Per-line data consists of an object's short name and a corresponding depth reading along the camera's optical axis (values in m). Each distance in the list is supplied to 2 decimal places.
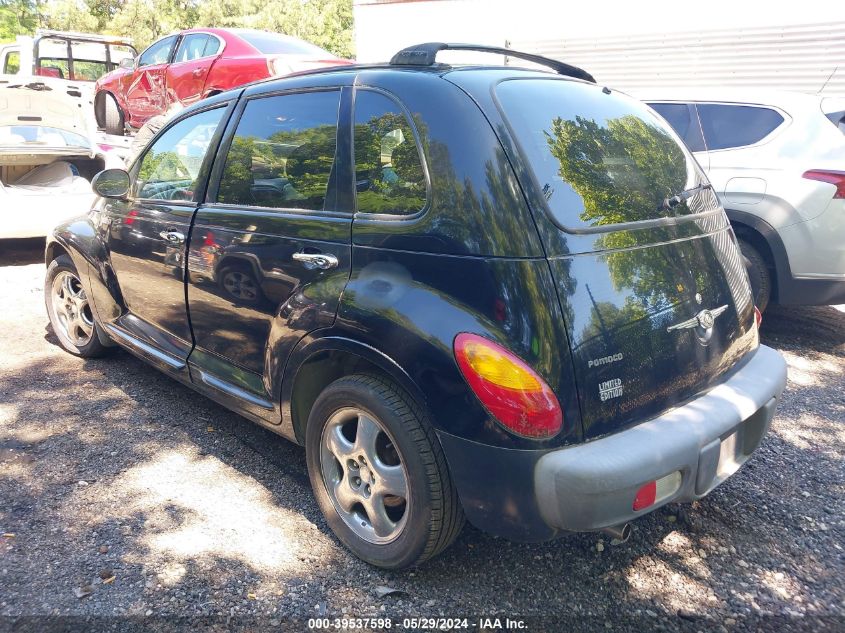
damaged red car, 7.77
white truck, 6.76
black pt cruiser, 2.08
